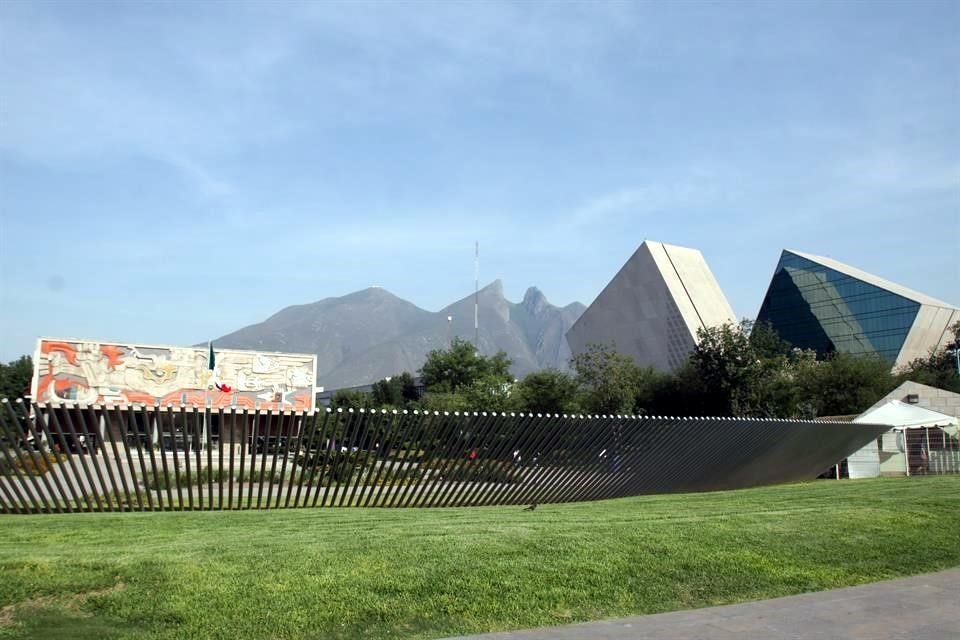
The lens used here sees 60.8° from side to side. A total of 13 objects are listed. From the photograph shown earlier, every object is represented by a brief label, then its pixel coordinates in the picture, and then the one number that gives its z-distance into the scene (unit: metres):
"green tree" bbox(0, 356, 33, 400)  59.35
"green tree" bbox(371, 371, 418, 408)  77.56
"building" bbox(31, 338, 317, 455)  43.91
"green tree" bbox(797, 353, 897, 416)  46.34
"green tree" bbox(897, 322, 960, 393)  50.76
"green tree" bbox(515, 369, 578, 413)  44.31
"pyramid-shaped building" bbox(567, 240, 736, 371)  70.25
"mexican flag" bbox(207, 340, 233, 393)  46.15
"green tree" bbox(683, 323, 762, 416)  44.03
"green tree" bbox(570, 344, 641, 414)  43.84
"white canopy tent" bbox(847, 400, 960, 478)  23.95
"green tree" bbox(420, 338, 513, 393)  67.44
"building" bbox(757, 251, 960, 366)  71.12
